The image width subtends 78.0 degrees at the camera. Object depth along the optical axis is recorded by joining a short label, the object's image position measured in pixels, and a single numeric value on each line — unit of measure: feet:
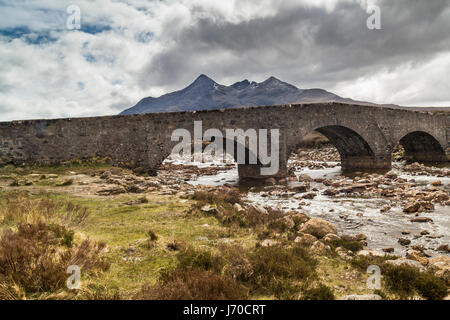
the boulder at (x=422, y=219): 27.58
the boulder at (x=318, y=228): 21.54
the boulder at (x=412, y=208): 31.14
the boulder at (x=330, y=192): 44.09
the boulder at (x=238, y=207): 27.85
